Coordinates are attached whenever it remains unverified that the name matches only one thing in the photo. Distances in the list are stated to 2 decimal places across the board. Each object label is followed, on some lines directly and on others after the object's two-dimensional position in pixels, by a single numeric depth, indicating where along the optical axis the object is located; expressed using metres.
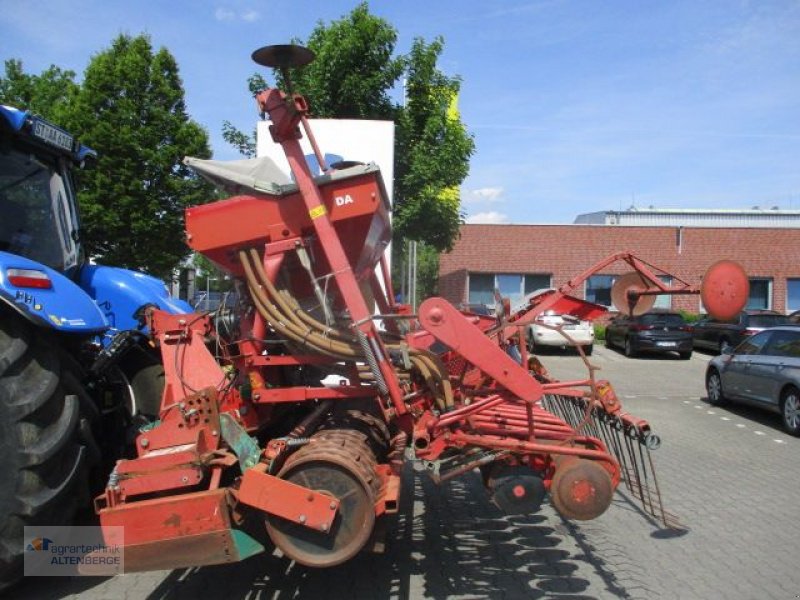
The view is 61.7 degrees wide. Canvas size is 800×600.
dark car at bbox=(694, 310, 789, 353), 18.39
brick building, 26.00
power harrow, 3.22
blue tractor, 3.33
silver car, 9.05
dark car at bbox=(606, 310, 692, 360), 18.44
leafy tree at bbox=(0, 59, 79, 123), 20.83
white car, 16.77
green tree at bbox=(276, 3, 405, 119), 12.91
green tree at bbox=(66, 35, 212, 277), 12.51
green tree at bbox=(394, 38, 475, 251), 13.28
